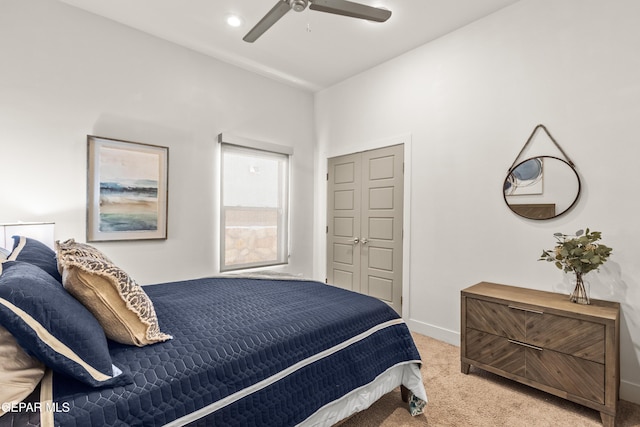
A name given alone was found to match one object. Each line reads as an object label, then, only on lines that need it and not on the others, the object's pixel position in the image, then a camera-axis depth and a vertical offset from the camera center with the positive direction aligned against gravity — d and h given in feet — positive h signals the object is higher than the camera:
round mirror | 7.58 +0.75
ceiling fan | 6.51 +4.44
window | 11.91 +0.21
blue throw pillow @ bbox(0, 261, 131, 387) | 2.93 -1.20
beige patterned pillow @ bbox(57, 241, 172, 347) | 3.84 -1.12
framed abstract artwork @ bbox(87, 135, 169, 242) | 8.94 +0.66
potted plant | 6.50 -0.84
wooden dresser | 5.92 -2.71
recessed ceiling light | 8.99 +5.68
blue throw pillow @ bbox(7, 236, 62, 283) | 4.76 -0.72
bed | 3.09 -1.87
